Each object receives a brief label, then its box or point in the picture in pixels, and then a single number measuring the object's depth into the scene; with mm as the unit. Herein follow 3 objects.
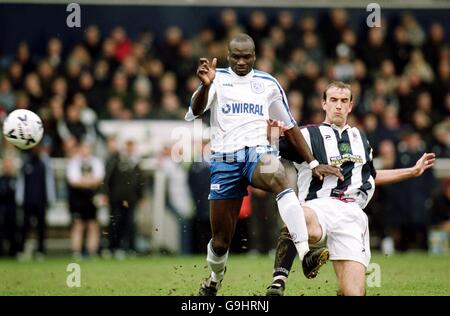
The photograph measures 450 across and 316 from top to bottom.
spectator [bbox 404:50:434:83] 18594
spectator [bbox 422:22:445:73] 19094
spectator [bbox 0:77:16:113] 17281
